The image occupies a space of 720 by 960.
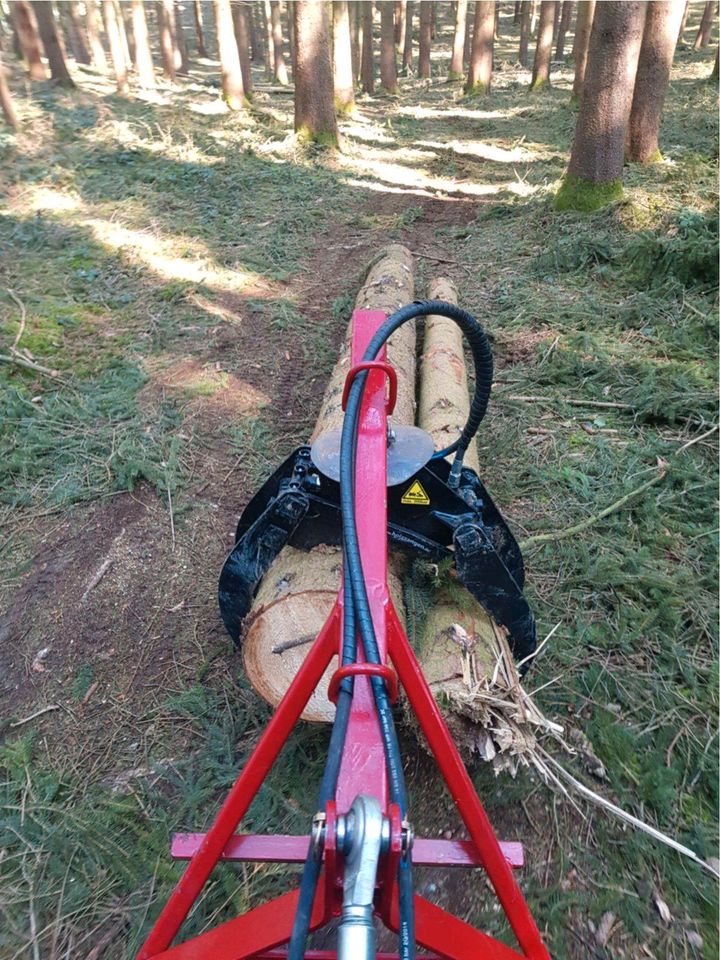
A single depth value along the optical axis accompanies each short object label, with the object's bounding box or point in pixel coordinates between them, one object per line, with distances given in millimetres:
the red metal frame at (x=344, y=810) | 1412
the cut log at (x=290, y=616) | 2354
